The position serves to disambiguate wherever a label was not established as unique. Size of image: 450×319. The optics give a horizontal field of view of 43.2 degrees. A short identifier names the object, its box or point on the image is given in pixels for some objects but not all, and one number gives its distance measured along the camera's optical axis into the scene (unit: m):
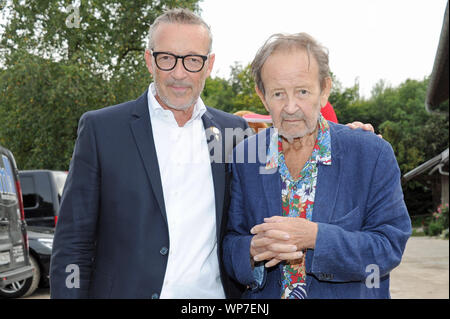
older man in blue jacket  2.09
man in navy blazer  2.45
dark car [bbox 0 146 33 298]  7.49
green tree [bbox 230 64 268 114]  37.88
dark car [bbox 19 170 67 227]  10.12
